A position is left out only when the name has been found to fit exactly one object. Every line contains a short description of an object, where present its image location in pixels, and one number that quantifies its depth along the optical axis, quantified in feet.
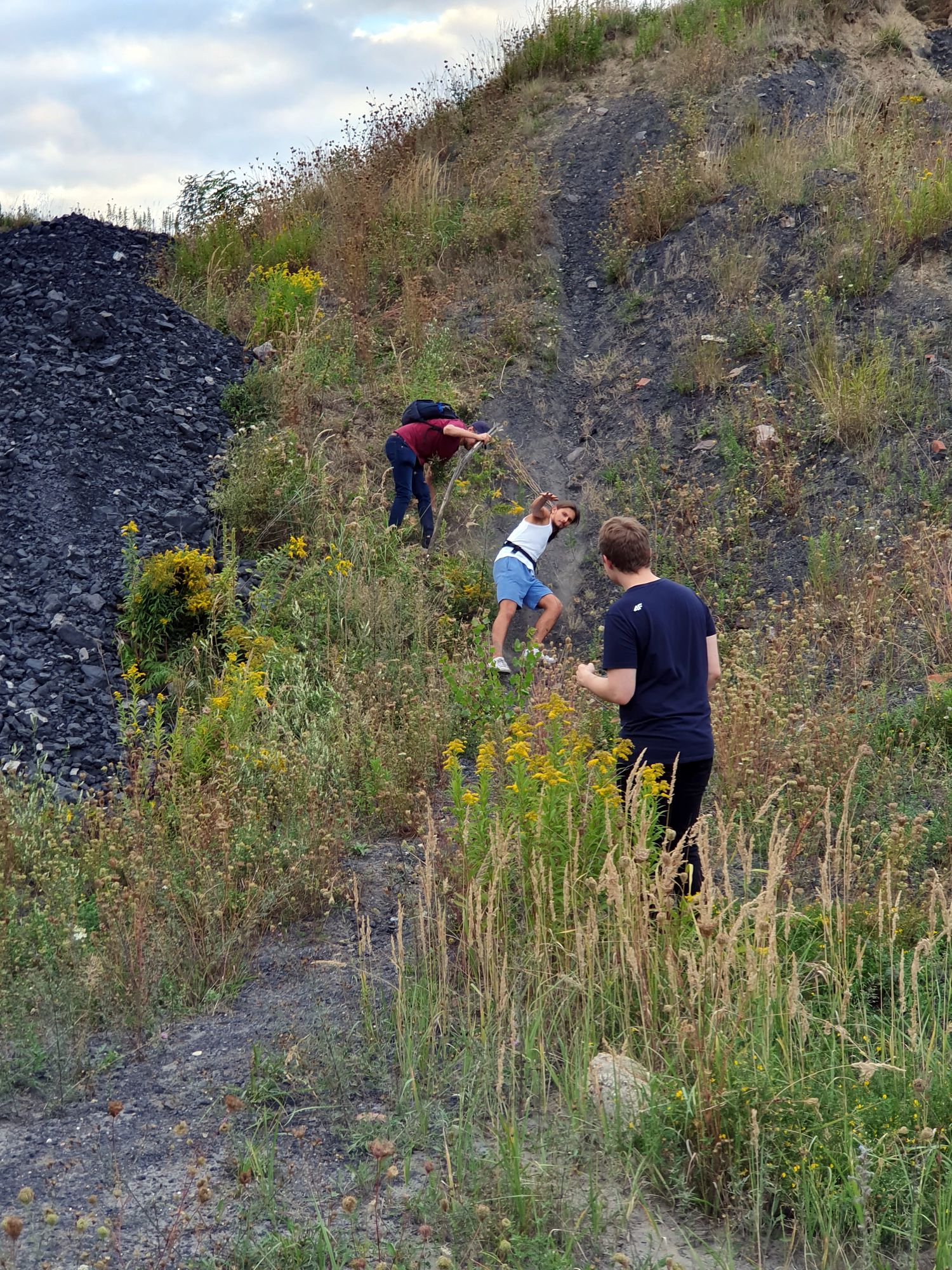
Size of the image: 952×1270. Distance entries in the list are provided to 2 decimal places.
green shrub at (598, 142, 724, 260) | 43.52
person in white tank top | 27.61
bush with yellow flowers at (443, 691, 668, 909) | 13.52
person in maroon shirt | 30.60
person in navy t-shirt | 14.69
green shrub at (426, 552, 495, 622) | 29.50
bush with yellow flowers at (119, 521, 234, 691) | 25.67
